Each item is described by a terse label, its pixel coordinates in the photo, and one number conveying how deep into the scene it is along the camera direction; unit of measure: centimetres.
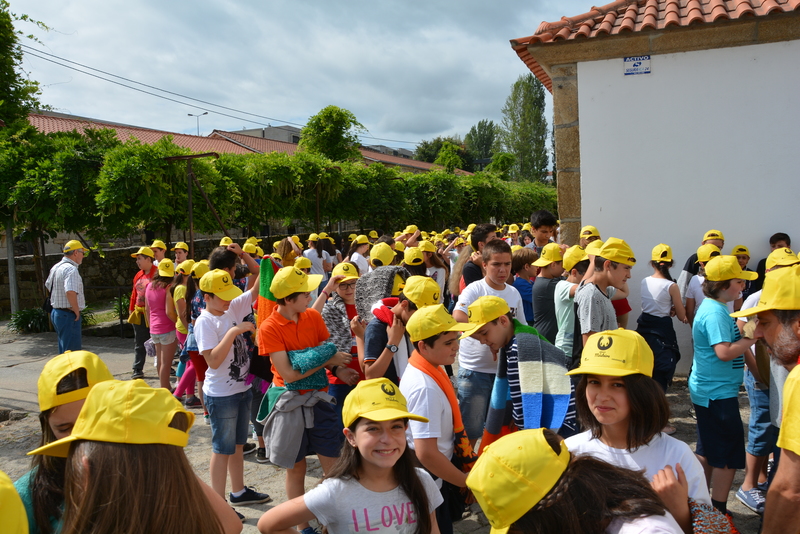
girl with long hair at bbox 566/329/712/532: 208
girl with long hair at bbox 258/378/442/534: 220
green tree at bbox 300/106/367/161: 2291
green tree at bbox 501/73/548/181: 6238
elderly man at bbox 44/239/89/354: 725
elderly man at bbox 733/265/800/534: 181
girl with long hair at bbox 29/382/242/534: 156
